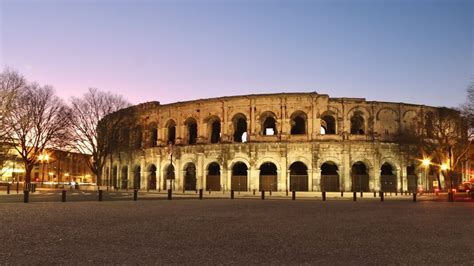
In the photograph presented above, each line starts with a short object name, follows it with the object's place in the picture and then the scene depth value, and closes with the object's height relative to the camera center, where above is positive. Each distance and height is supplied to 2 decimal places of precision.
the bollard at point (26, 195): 19.56 -1.41
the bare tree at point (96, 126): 40.22 +4.36
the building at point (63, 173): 99.80 -1.60
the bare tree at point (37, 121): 32.84 +4.18
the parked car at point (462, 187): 38.93 -2.47
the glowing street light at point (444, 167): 37.41 -0.18
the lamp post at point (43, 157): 43.04 +1.20
